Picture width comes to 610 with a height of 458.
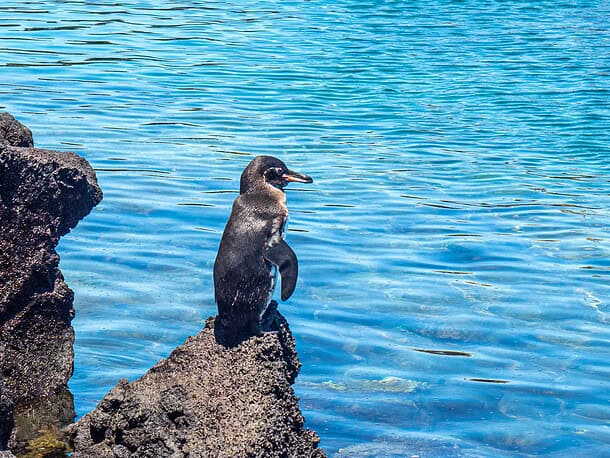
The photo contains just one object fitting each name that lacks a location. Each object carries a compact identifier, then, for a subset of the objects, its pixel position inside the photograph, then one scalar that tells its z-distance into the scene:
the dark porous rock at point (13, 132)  13.07
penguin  11.11
